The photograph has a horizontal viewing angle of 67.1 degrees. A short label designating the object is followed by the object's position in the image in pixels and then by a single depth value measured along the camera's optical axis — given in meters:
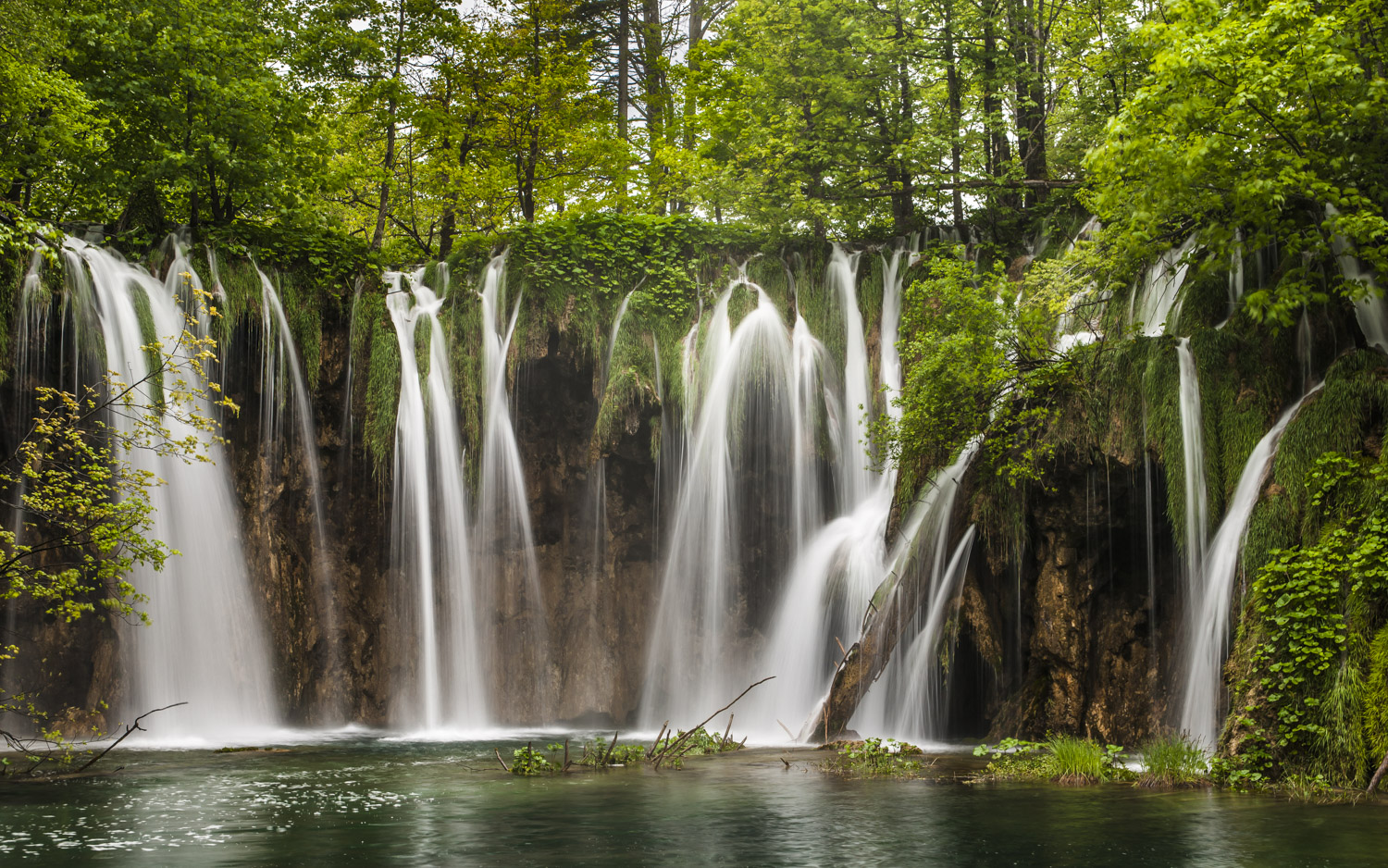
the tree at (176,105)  19.02
